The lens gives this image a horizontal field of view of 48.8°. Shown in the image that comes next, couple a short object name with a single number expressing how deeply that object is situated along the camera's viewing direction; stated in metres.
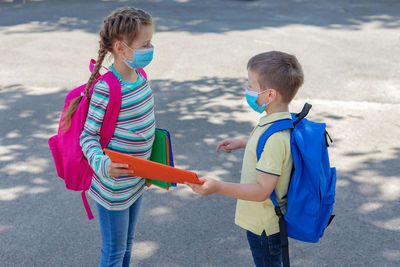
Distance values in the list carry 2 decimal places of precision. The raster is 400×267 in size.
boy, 1.99
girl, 2.17
